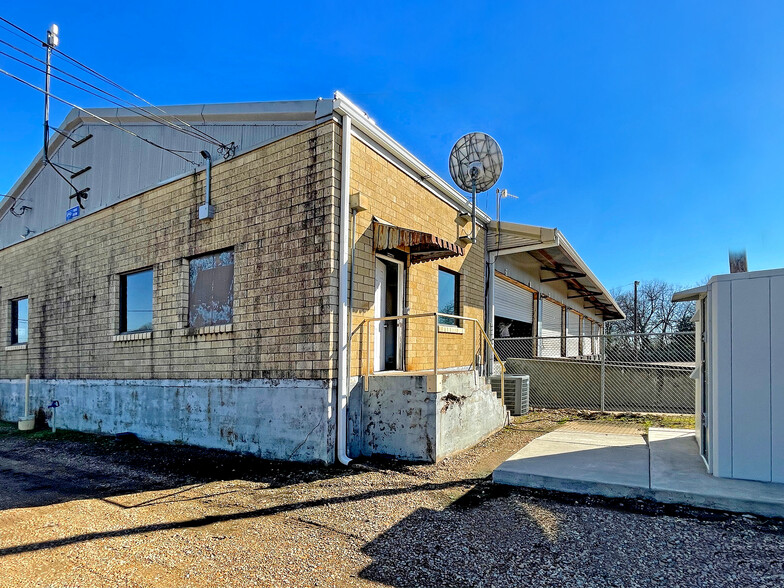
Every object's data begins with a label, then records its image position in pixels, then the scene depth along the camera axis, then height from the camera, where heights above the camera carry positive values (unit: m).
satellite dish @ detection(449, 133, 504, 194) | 9.94 +3.26
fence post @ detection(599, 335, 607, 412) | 11.35 -0.67
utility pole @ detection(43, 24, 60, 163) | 8.53 +4.93
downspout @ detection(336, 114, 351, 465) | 6.98 +0.27
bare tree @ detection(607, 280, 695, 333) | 43.97 +1.84
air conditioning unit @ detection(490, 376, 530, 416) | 11.20 -1.43
